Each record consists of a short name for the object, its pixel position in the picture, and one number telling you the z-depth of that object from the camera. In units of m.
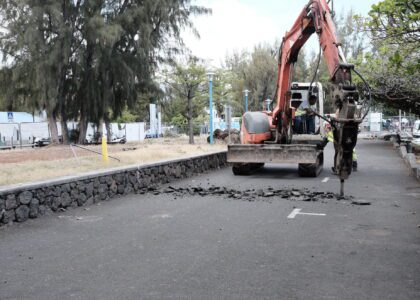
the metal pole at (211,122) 26.47
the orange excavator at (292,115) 11.06
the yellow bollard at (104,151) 15.09
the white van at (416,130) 36.00
